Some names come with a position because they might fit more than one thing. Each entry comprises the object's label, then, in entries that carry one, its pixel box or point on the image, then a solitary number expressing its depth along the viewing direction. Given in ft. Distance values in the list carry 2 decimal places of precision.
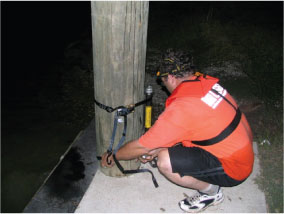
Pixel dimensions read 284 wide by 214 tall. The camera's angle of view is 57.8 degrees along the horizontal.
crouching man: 5.98
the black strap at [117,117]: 7.49
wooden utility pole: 6.14
